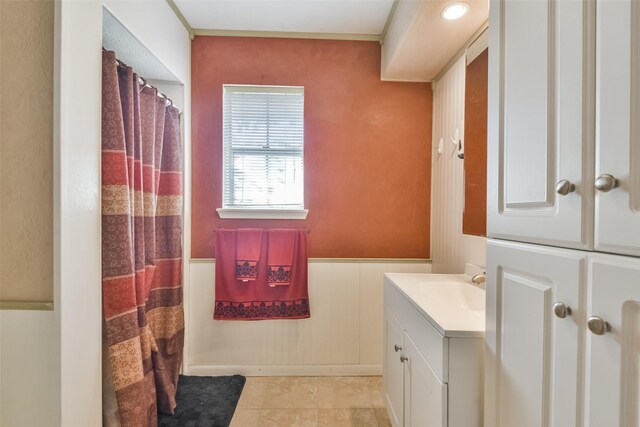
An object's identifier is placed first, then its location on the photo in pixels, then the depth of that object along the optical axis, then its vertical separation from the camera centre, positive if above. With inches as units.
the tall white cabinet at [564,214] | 18.7 -0.1
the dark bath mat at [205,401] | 62.5 -46.3
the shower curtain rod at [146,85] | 51.9 +26.3
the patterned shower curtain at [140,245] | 47.6 -7.2
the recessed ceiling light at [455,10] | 51.9 +37.7
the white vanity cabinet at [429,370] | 34.9 -22.0
